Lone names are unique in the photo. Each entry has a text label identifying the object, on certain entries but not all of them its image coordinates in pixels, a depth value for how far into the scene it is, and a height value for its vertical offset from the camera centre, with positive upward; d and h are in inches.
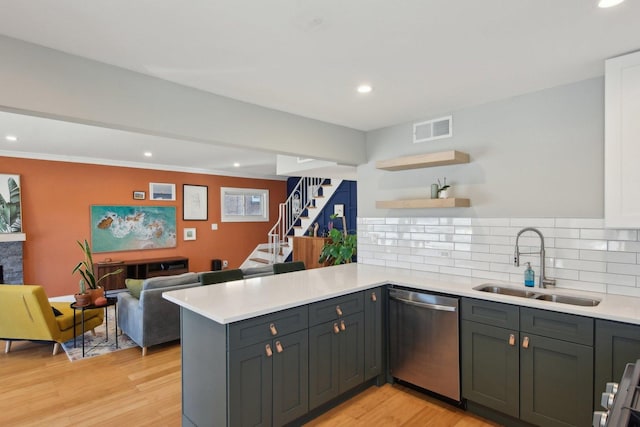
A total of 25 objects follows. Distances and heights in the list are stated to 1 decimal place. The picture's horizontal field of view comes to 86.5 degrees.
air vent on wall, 129.6 +31.5
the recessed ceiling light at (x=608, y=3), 61.7 +37.7
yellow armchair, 139.6 -45.6
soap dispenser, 105.0 -21.0
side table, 148.3 -42.6
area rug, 149.3 -63.0
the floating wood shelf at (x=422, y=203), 118.1 +2.2
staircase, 294.9 -6.9
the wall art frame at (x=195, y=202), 291.3 +6.9
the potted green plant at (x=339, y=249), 194.2 -23.3
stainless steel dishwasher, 103.4 -42.4
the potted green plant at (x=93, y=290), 151.2 -35.9
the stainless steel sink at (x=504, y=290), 105.1 -26.0
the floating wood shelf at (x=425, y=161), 118.0 +18.0
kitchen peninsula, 79.6 -33.9
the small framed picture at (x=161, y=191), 274.7 +15.7
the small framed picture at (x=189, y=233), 291.6 -20.3
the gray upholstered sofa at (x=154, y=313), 146.0 -45.6
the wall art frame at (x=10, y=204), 209.2 +4.1
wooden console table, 242.2 -44.2
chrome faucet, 103.7 -16.2
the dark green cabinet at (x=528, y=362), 82.1 -40.6
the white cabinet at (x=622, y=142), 82.1 +16.5
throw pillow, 162.7 -37.4
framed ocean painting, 248.2 -13.4
